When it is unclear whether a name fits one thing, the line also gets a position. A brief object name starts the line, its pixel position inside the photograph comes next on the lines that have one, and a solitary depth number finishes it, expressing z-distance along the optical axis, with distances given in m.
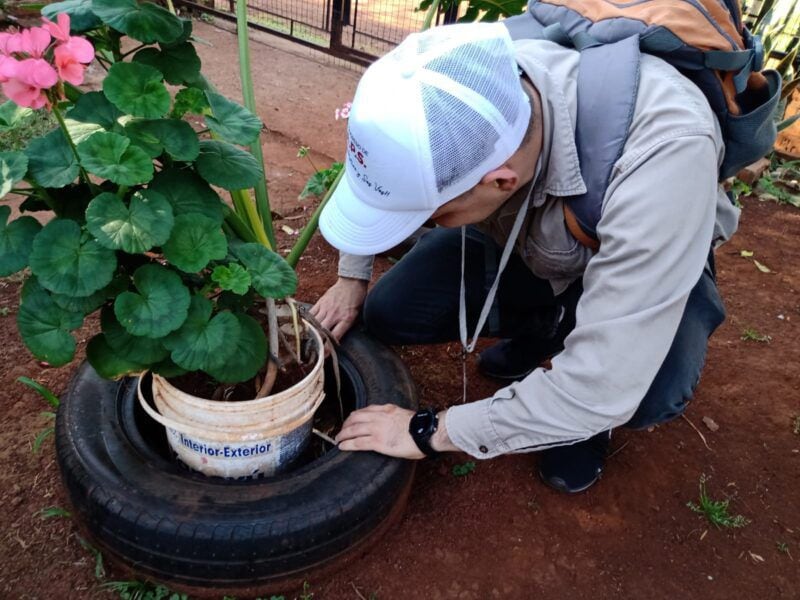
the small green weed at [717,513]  1.84
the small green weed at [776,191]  3.91
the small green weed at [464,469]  1.88
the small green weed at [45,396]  1.80
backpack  1.31
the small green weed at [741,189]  3.92
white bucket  1.43
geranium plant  1.12
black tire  1.38
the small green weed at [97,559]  1.53
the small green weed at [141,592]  1.48
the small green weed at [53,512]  1.63
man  1.18
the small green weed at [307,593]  1.52
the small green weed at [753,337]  2.62
